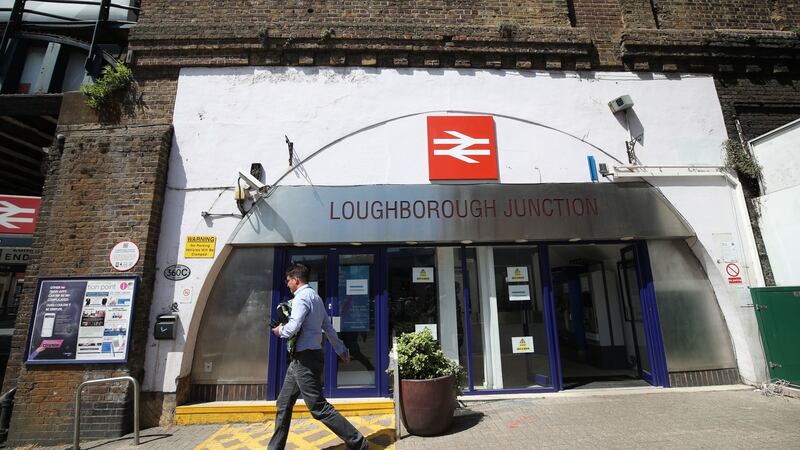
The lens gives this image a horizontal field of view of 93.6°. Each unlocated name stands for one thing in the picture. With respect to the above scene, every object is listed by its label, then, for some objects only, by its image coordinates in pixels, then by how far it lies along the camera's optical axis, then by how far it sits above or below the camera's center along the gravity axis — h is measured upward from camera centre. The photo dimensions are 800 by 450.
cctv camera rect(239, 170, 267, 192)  5.96 +2.07
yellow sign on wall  5.95 +1.07
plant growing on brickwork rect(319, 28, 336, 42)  6.67 +4.84
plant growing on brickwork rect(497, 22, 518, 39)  6.86 +5.01
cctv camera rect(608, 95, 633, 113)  6.65 +3.57
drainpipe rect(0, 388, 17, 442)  5.21 -1.24
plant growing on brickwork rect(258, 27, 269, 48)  6.60 +4.78
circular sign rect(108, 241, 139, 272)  5.63 +0.89
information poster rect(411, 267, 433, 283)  6.34 +0.60
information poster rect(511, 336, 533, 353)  6.29 -0.56
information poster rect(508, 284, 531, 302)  6.43 +0.29
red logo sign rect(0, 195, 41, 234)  8.20 +2.27
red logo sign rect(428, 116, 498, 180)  6.40 +2.74
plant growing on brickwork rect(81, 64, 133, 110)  6.36 +3.83
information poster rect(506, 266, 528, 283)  6.45 +0.60
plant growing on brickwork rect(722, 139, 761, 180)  6.61 +2.51
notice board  5.35 -0.04
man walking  4.03 -0.65
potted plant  4.51 -0.88
